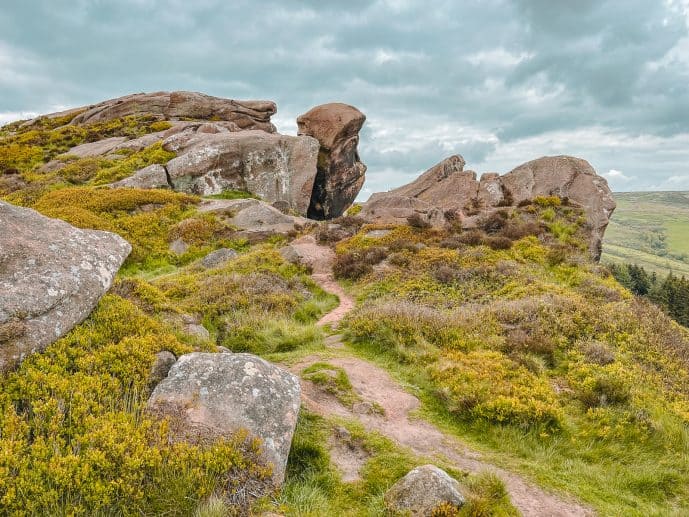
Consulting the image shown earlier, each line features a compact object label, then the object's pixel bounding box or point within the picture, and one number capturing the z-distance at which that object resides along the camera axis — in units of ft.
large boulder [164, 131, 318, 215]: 113.70
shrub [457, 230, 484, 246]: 78.02
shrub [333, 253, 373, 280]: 68.85
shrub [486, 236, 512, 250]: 74.73
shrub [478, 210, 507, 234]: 87.10
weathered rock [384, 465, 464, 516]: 19.58
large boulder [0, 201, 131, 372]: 21.77
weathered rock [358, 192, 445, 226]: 99.50
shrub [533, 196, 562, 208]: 98.58
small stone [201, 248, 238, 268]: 72.94
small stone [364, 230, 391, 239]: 85.80
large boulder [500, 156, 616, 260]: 101.50
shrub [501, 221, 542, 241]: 81.30
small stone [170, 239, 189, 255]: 83.36
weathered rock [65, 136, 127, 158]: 134.31
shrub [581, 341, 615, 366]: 38.45
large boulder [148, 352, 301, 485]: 21.50
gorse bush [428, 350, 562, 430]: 29.86
